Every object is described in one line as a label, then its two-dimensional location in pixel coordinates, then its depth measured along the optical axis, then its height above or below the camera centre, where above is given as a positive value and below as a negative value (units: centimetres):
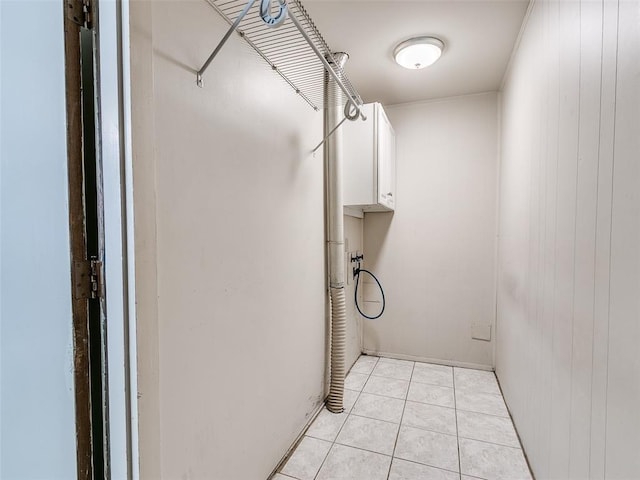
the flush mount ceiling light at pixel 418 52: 196 +113
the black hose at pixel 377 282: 302 -57
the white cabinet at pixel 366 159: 243 +54
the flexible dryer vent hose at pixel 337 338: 221 -75
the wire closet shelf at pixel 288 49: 108 +78
